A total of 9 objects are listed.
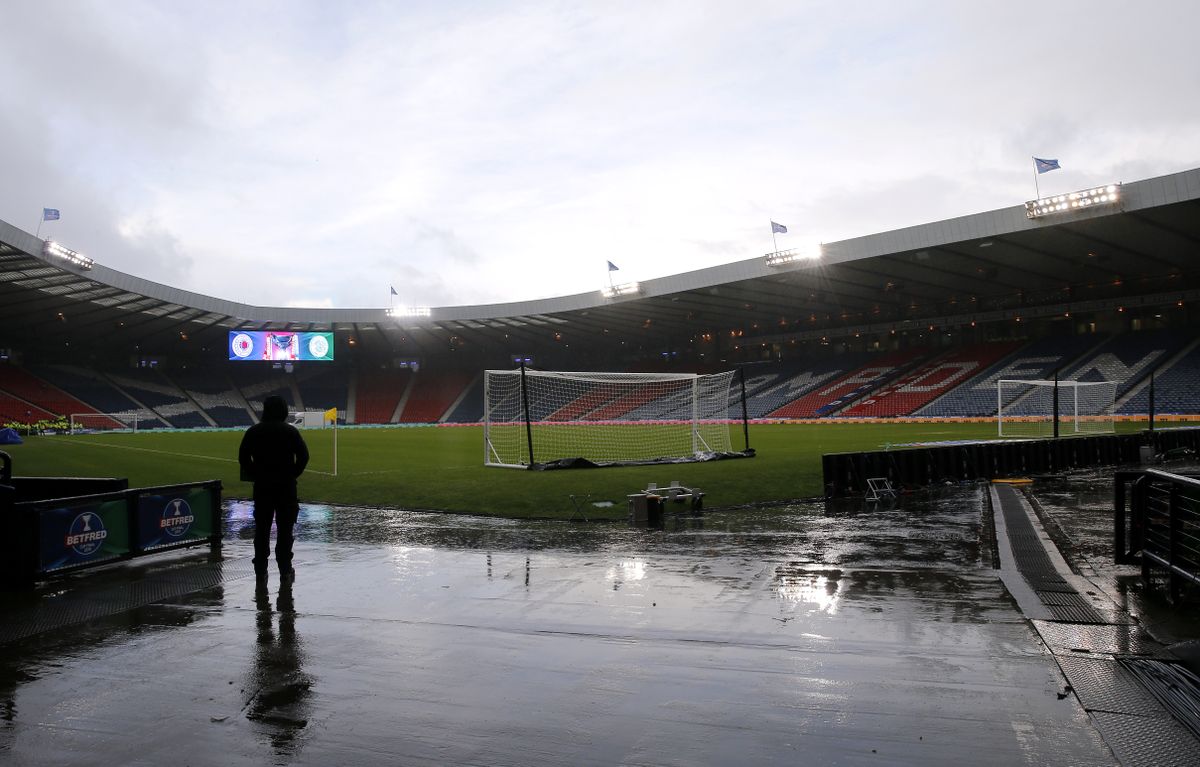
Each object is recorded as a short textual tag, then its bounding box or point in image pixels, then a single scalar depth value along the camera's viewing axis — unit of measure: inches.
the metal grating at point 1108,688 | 173.0
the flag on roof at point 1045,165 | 1336.1
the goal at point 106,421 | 2352.7
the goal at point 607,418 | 1247.2
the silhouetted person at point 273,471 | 318.3
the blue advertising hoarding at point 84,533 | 316.8
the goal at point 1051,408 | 1537.8
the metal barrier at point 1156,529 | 270.5
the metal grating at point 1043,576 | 254.2
